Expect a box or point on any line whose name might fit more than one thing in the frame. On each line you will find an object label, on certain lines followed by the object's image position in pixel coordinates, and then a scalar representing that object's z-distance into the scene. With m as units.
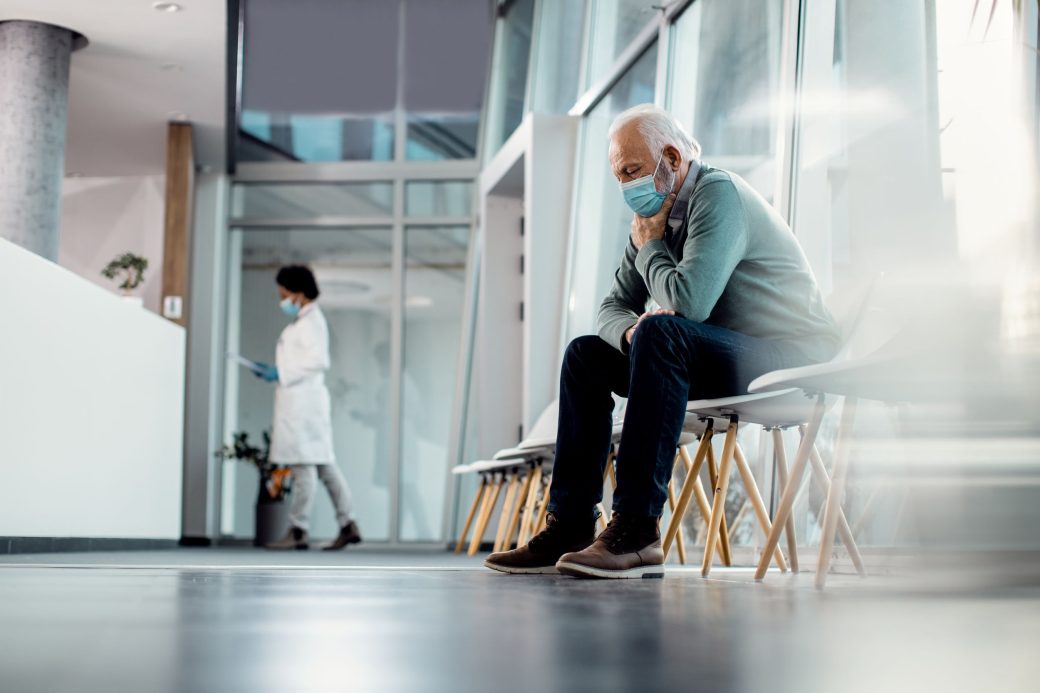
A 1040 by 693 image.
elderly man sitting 2.22
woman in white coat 6.85
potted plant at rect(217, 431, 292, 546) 8.02
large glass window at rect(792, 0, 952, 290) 3.13
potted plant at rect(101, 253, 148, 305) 6.93
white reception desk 4.21
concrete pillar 5.46
